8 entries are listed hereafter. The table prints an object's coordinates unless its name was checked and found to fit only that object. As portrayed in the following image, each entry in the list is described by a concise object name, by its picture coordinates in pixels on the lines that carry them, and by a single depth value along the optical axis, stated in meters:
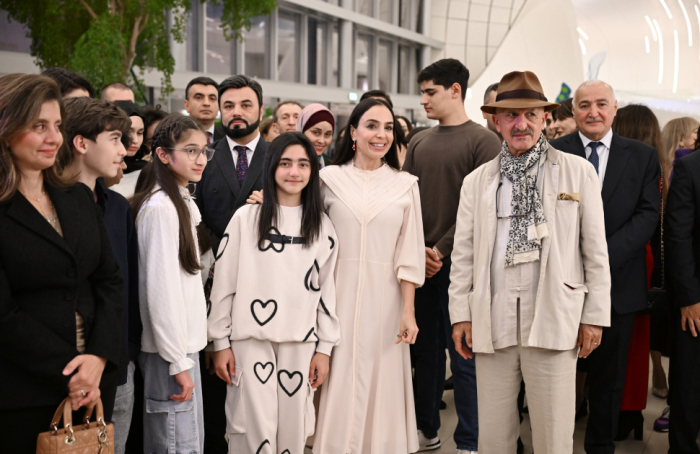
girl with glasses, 2.31
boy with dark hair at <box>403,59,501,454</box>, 3.36
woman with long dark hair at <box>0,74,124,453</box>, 1.73
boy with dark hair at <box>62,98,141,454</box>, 2.18
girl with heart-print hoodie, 2.67
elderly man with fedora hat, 2.59
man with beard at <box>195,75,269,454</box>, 3.23
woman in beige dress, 2.92
